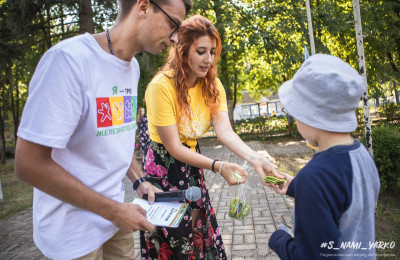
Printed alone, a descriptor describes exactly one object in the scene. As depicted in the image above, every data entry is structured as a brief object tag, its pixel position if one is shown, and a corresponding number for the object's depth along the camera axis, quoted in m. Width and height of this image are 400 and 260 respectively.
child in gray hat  1.26
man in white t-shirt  1.20
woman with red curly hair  2.18
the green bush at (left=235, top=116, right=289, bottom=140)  17.44
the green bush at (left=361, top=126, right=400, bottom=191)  5.34
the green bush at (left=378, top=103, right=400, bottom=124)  16.11
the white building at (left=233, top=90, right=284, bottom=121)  52.66
